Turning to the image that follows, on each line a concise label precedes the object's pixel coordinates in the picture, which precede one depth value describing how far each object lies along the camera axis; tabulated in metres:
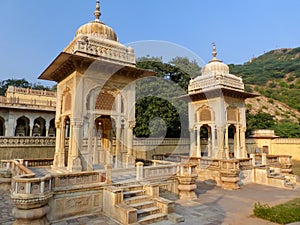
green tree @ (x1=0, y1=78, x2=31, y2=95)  51.05
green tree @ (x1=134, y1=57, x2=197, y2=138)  21.28
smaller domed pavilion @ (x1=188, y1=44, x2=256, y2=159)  15.84
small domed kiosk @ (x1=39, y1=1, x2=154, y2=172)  9.80
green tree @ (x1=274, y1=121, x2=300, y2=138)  30.59
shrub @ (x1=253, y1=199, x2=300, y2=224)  7.18
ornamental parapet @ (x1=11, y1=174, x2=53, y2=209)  6.17
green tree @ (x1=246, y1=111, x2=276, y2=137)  31.43
